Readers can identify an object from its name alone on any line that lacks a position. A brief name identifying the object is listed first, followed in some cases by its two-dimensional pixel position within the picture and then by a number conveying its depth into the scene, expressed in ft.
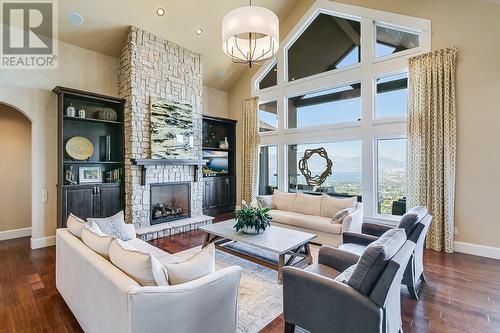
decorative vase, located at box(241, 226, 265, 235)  11.92
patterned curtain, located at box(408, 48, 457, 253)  13.76
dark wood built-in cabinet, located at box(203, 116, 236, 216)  23.35
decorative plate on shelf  15.58
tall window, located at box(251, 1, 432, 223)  16.30
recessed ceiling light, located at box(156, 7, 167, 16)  16.42
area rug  7.86
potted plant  11.91
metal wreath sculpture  19.65
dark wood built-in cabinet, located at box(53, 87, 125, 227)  14.87
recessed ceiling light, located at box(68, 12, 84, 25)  14.71
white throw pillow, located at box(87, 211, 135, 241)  10.14
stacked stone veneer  16.72
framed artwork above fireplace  17.66
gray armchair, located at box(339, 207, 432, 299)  8.62
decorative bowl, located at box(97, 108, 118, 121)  16.76
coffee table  10.39
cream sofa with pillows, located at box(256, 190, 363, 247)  14.01
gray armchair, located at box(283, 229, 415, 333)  5.34
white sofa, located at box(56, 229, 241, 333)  4.85
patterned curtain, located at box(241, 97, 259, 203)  23.59
